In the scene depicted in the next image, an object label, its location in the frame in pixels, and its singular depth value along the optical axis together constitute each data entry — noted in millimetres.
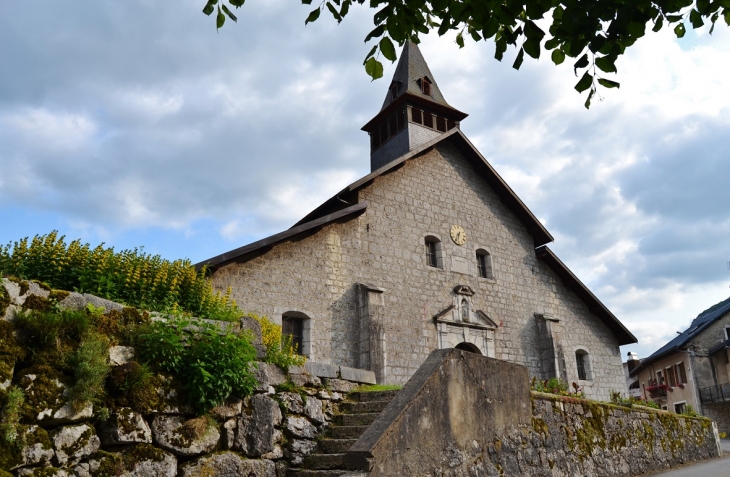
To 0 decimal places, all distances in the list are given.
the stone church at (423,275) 12664
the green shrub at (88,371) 4652
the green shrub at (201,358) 5301
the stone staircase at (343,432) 5965
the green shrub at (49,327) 4660
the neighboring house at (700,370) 28422
